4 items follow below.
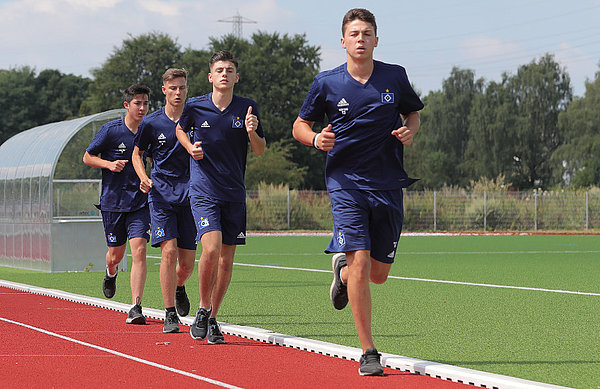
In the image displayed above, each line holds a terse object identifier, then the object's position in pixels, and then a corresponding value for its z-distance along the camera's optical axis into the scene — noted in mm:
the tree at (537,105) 83000
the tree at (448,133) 89500
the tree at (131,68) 68875
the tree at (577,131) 74750
